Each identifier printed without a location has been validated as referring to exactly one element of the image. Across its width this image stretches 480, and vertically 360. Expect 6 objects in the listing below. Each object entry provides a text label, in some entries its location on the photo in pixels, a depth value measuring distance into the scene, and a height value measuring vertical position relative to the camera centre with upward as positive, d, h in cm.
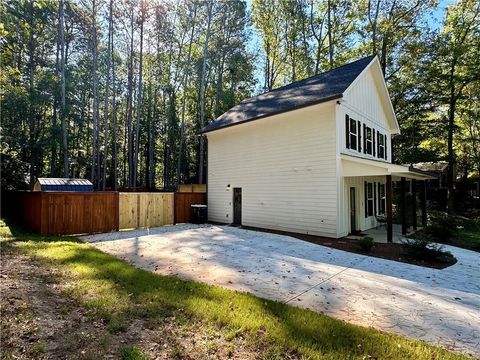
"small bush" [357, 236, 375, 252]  816 -166
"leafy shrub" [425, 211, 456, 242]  1070 -166
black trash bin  1427 -132
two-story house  1027 +130
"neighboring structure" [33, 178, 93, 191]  1359 +14
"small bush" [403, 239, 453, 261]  738 -171
